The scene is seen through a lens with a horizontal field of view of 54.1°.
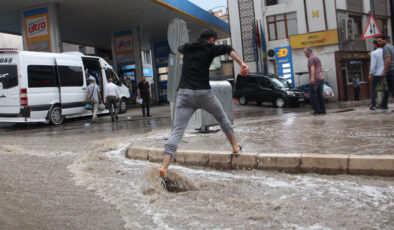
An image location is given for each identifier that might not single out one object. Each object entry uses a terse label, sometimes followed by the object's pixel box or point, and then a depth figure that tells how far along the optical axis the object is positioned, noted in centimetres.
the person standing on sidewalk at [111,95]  1508
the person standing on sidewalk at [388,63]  927
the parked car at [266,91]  2111
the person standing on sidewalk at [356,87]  2548
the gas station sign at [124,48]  2647
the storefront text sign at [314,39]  2609
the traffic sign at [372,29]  1272
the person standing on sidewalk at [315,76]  1013
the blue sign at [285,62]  2794
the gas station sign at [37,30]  1986
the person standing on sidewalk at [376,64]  970
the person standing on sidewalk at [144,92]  1623
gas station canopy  2062
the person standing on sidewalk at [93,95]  1570
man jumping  445
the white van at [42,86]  1329
